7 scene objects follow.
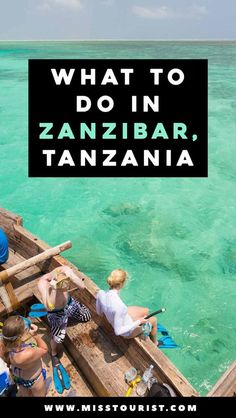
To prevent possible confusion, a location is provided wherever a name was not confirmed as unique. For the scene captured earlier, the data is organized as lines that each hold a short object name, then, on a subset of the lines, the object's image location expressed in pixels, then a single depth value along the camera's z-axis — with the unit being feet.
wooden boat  14.56
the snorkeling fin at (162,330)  19.99
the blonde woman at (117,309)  14.80
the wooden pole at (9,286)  17.33
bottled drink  14.58
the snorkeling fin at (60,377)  15.46
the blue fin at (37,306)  17.74
